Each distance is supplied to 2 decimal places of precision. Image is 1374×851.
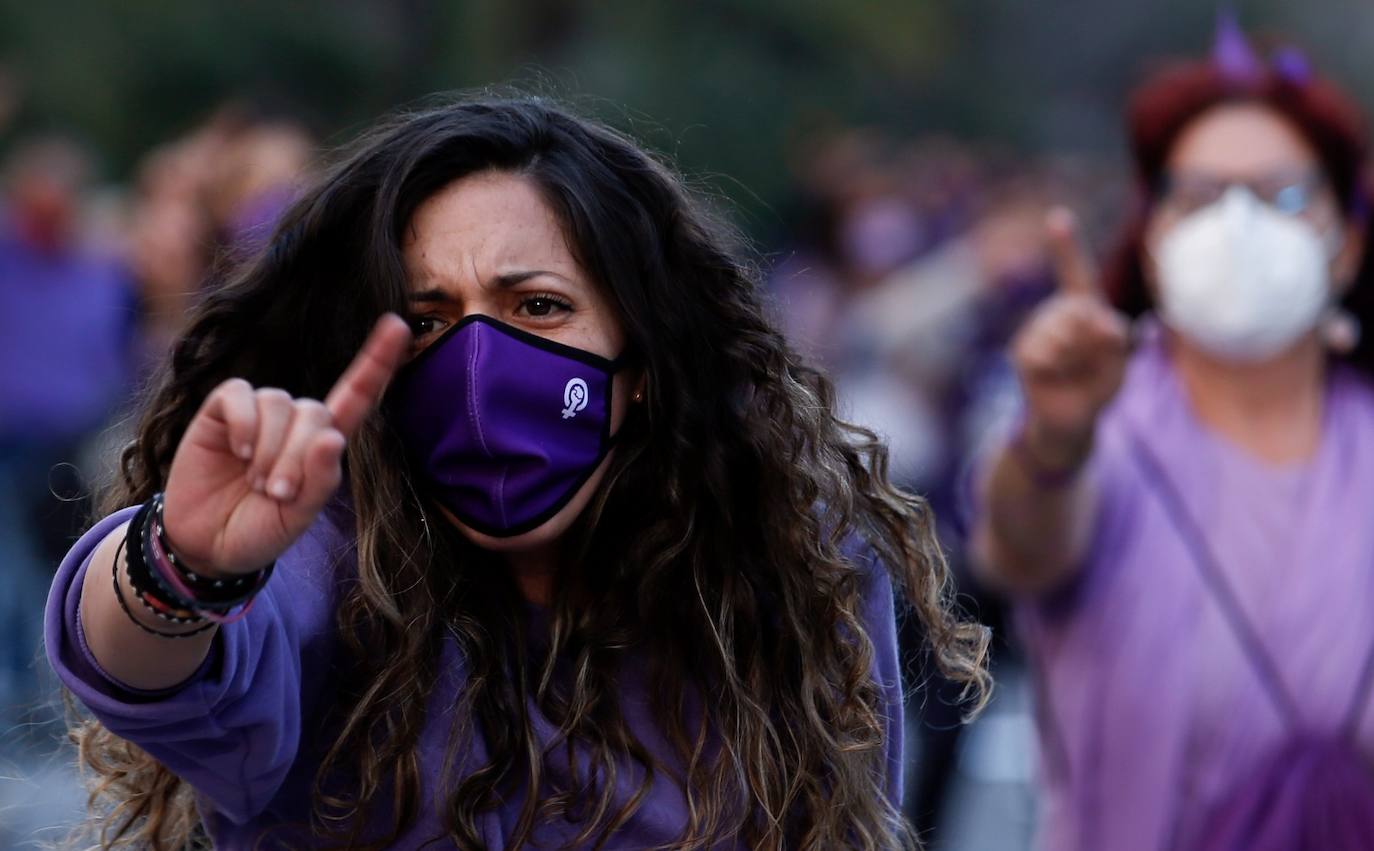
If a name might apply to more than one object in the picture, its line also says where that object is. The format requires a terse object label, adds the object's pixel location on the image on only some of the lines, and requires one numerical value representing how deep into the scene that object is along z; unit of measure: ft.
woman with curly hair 15.44
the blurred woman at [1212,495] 23.77
